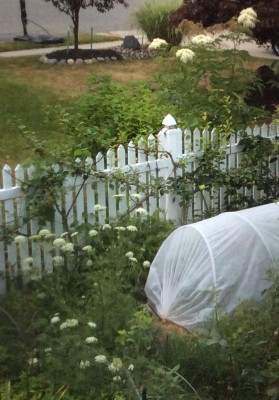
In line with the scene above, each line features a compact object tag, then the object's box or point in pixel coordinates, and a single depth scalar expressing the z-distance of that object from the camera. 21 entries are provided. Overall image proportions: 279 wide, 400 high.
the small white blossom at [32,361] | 4.17
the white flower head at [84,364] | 3.90
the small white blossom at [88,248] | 5.41
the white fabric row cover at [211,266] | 5.03
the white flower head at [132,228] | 5.59
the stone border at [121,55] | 14.73
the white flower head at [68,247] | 5.20
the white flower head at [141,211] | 5.79
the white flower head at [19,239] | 5.30
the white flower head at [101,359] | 3.82
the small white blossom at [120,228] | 5.61
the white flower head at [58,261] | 5.35
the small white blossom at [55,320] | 4.41
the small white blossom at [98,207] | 5.60
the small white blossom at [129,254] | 5.33
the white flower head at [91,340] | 4.09
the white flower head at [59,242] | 5.30
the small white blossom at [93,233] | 5.58
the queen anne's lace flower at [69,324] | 4.25
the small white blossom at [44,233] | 5.40
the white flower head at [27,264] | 5.32
